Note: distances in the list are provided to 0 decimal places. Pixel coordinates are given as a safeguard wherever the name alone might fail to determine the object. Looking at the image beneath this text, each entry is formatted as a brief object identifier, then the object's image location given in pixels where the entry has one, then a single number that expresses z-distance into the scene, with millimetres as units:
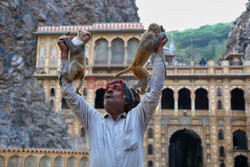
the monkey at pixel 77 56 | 3314
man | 3033
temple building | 23766
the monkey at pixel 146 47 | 3301
